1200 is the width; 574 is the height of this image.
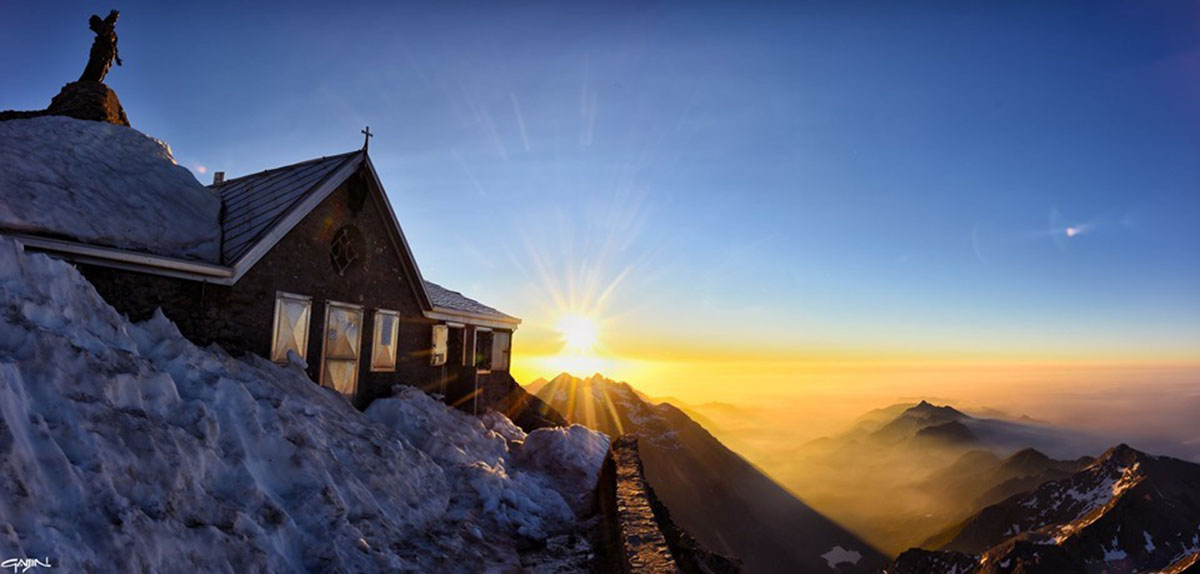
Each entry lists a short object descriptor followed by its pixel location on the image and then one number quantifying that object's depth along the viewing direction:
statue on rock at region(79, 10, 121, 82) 18.90
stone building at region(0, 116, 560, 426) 10.23
